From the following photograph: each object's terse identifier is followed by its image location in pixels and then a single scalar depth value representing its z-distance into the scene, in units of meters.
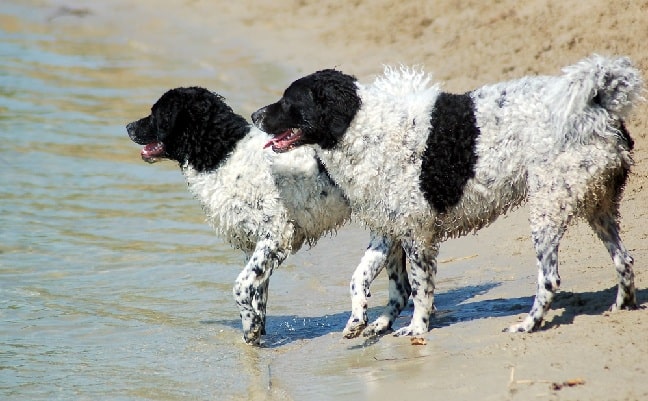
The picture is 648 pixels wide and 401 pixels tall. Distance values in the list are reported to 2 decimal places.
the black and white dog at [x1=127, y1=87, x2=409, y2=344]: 14.44
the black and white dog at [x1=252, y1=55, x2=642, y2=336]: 12.32
